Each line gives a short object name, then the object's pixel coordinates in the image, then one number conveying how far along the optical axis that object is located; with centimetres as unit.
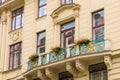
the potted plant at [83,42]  2545
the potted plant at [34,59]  2833
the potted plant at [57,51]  2669
